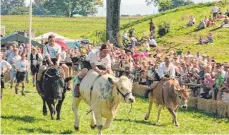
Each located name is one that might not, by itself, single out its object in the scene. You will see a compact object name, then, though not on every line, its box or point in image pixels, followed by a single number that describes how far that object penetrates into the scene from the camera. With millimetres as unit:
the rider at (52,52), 16375
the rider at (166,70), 18547
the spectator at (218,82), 21080
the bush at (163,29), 45047
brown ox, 17844
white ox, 13125
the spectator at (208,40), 39000
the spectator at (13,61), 23898
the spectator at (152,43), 40031
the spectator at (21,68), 23355
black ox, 16125
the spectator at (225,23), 42438
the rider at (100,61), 14289
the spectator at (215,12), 43622
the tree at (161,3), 61684
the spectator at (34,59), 25894
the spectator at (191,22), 45000
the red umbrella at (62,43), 39419
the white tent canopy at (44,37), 45003
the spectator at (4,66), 19312
